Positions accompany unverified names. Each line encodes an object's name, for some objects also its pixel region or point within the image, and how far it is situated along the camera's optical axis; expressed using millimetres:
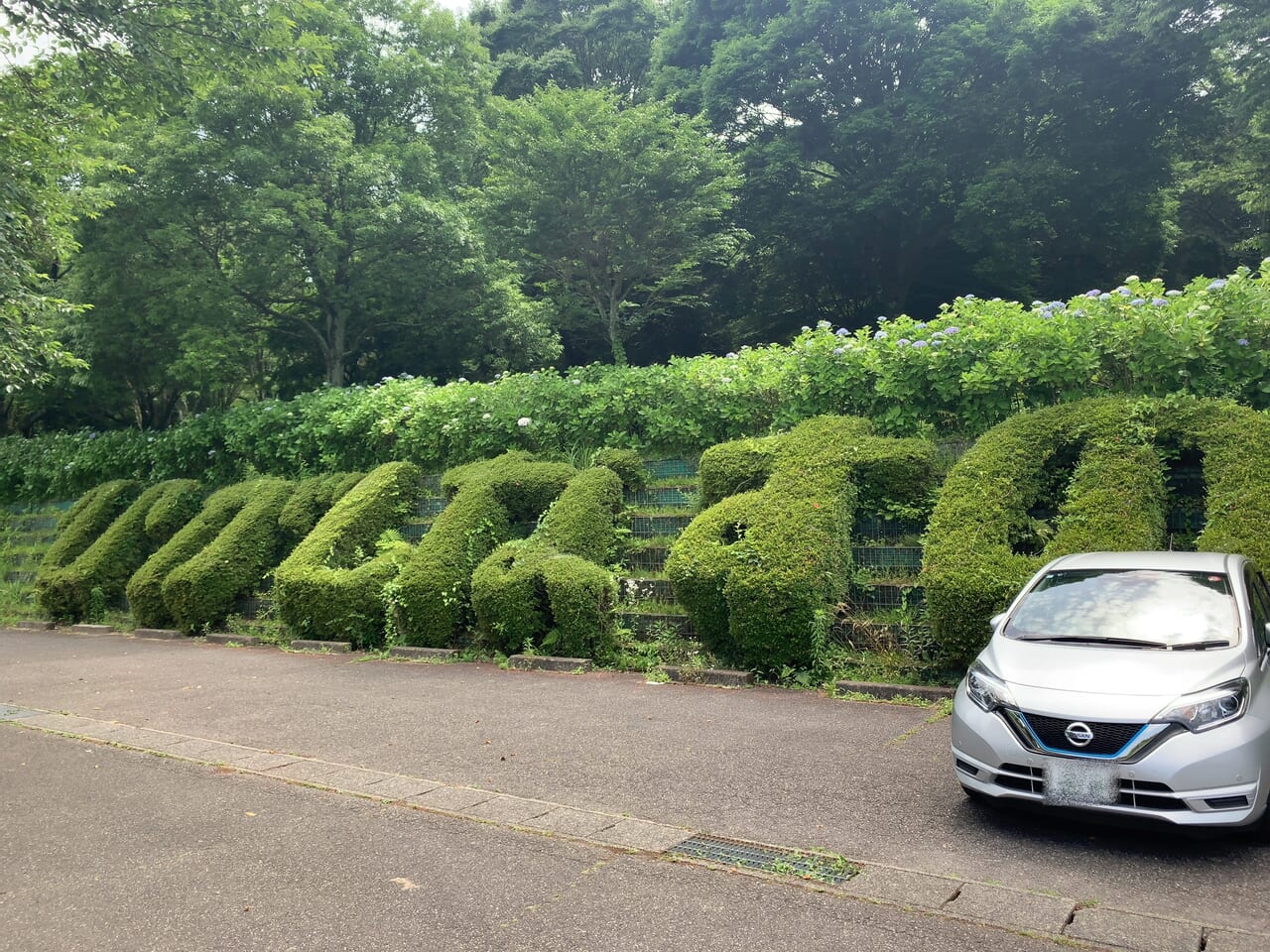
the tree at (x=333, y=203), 16094
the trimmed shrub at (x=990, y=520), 6926
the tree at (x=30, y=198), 11555
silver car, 3998
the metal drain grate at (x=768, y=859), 4016
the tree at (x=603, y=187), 19875
